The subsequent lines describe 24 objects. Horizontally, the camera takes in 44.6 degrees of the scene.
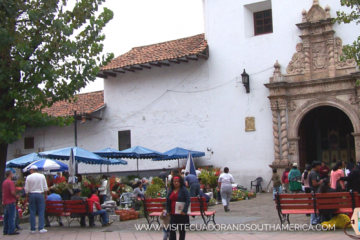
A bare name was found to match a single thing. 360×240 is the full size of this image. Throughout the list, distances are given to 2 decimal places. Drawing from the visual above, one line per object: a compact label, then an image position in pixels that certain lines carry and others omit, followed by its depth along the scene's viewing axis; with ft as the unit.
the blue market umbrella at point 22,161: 66.49
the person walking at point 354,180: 33.14
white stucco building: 64.44
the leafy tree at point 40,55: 36.22
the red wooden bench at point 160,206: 36.04
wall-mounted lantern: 67.56
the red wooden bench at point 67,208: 39.32
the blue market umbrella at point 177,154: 67.00
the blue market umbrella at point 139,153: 64.41
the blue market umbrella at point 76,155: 53.98
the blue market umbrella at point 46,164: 58.65
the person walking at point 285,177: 54.96
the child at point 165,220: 27.76
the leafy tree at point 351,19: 41.22
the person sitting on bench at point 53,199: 42.12
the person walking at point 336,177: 38.24
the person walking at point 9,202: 35.53
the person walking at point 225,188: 47.06
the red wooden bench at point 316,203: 31.22
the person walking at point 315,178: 36.70
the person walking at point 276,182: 54.90
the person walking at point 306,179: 40.09
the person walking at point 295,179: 48.75
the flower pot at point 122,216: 43.93
